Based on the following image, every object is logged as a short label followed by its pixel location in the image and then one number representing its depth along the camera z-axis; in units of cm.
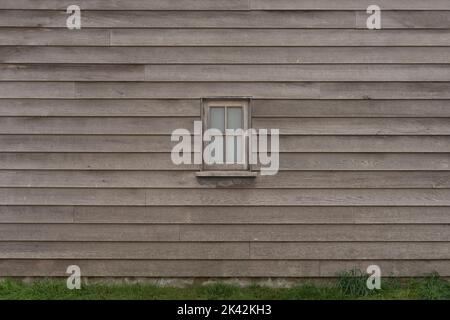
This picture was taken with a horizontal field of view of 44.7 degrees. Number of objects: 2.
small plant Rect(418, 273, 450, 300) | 609
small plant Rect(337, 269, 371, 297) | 625
